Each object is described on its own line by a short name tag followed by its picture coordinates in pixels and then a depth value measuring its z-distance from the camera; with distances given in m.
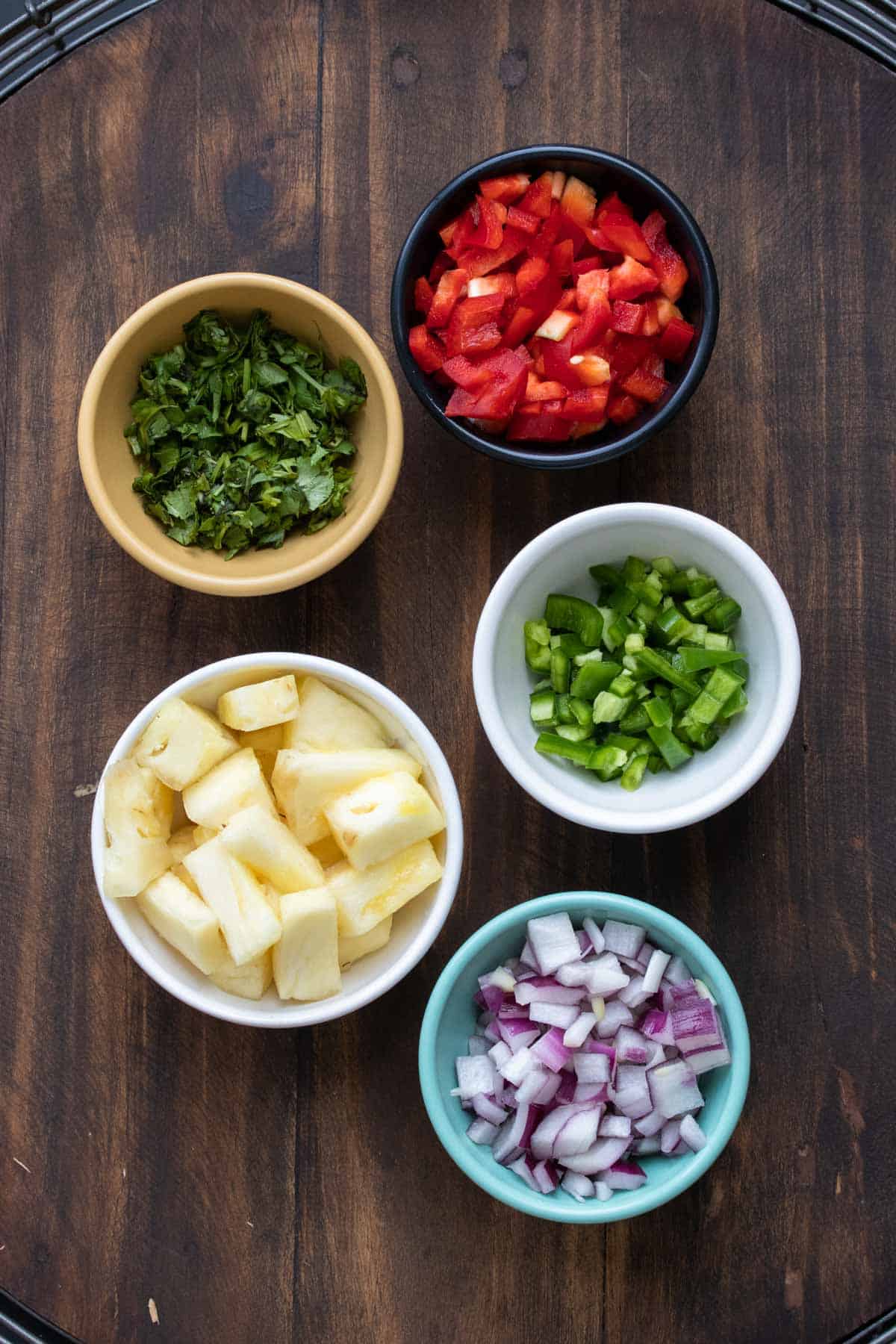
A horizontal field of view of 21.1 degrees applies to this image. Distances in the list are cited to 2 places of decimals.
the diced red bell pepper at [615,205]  0.77
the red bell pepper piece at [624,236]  0.76
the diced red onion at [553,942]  0.76
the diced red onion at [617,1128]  0.76
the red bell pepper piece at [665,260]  0.77
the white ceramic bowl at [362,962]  0.75
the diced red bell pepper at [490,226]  0.76
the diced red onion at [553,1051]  0.75
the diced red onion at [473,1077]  0.76
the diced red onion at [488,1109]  0.76
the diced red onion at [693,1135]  0.75
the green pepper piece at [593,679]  0.76
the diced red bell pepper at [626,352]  0.76
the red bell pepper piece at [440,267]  0.77
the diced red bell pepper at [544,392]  0.76
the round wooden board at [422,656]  0.79
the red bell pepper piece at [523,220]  0.76
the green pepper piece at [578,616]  0.77
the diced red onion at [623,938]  0.77
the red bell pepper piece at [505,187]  0.76
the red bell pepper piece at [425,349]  0.77
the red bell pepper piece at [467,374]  0.76
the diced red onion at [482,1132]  0.76
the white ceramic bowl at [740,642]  0.74
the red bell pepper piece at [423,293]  0.77
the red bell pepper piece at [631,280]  0.76
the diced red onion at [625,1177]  0.76
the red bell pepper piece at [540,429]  0.77
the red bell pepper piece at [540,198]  0.77
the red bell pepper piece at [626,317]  0.76
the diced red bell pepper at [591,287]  0.76
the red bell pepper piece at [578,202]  0.77
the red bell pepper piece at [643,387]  0.77
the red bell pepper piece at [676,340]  0.76
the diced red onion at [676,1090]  0.76
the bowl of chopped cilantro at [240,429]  0.77
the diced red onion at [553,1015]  0.76
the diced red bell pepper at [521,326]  0.76
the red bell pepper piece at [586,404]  0.76
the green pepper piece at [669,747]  0.76
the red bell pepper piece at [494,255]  0.77
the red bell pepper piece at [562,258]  0.77
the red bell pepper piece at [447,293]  0.76
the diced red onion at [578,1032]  0.76
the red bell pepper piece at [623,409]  0.77
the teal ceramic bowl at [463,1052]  0.75
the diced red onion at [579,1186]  0.76
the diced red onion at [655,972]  0.76
